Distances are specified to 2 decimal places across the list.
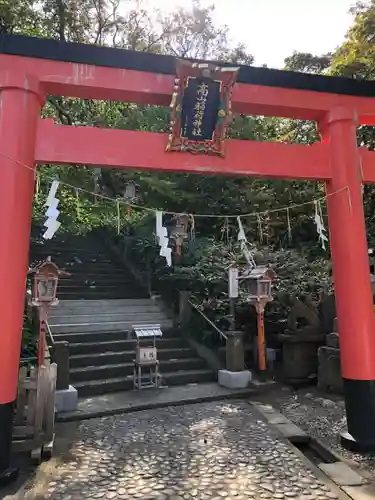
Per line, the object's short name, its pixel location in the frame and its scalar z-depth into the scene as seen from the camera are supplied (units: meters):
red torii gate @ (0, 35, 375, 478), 4.92
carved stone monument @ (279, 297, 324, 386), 9.22
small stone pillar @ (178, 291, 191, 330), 10.64
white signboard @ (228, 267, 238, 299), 9.02
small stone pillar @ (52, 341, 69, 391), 7.05
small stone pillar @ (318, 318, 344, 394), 8.38
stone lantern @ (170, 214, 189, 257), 12.42
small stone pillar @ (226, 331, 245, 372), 8.85
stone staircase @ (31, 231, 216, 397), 8.66
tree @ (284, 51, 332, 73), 18.22
